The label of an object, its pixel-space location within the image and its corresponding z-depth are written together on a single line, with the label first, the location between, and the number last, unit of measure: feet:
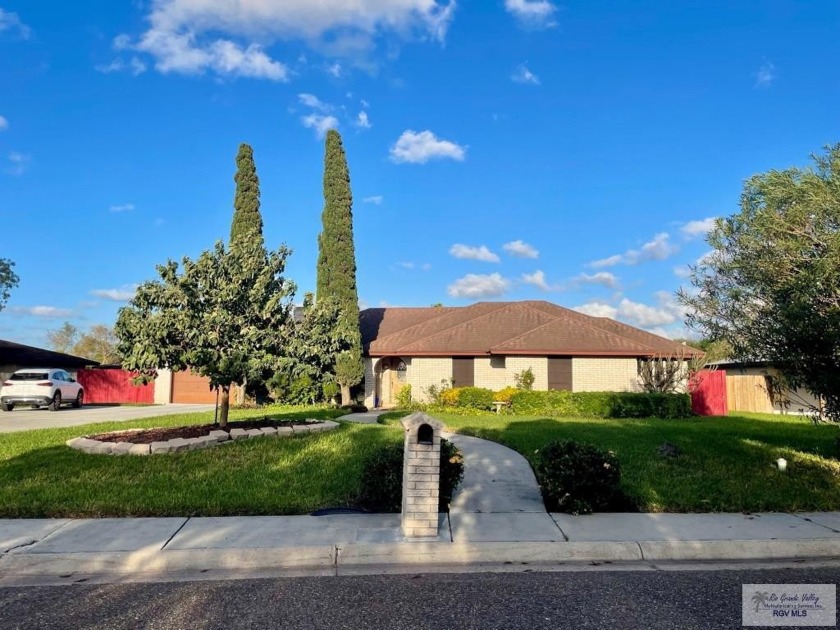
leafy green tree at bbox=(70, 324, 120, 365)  191.83
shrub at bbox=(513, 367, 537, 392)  69.77
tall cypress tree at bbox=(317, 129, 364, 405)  75.00
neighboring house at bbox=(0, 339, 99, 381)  84.83
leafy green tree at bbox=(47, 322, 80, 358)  196.95
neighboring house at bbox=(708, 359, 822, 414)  82.23
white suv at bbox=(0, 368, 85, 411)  70.08
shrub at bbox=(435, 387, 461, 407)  66.59
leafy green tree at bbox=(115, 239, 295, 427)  34.63
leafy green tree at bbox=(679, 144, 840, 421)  26.71
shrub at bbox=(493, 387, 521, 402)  65.00
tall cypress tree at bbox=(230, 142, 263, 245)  76.23
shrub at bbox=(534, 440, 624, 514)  23.12
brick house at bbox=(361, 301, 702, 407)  70.49
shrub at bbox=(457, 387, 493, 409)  65.10
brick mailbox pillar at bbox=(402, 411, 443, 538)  19.74
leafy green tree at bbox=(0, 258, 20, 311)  135.03
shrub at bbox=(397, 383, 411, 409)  73.36
